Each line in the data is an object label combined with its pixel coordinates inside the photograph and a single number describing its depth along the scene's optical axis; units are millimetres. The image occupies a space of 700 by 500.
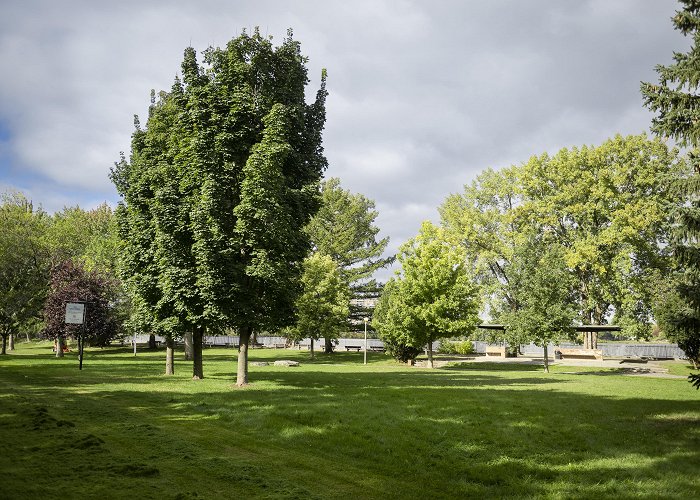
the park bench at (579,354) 47225
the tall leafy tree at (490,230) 51906
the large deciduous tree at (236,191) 19141
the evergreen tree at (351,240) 61781
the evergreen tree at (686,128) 14047
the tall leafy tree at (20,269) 45750
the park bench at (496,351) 54488
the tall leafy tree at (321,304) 49625
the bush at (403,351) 44594
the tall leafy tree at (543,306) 34906
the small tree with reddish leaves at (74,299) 42438
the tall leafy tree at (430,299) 38125
